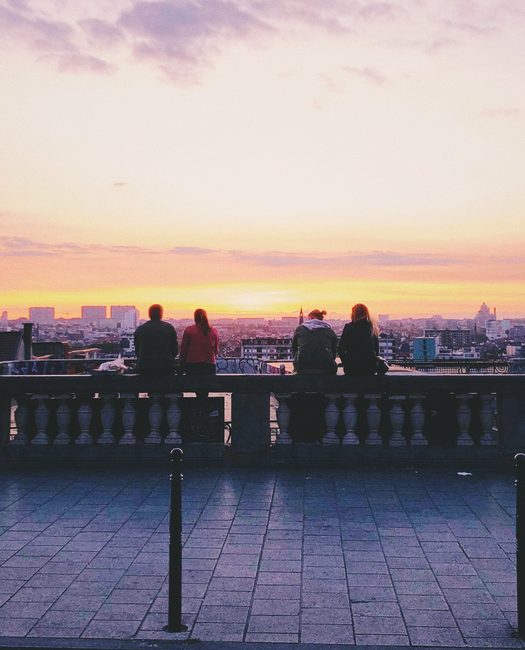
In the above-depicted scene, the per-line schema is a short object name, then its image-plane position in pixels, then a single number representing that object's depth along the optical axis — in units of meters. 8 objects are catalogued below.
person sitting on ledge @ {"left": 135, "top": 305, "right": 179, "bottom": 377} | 9.46
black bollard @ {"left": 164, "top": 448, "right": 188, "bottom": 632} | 4.23
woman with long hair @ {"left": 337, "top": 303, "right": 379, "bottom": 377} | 9.14
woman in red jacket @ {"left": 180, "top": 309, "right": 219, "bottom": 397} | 9.62
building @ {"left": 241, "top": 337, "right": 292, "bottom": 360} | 156.77
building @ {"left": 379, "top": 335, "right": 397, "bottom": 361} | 184.38
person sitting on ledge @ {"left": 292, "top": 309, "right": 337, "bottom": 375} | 9.25
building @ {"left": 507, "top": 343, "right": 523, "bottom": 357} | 181.12
